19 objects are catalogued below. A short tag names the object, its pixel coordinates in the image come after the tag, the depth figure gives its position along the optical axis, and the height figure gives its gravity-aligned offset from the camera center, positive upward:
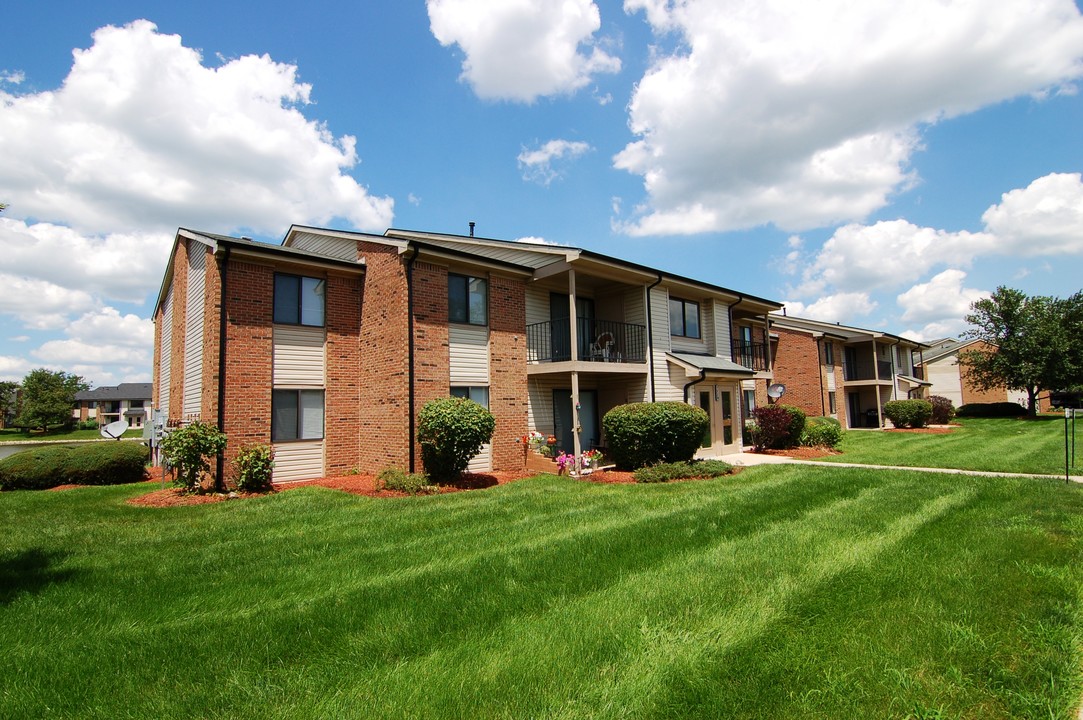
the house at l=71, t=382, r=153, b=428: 81.88 +2.44
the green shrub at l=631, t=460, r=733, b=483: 12.99 -1.61
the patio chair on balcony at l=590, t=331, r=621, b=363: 16.84 +1.71
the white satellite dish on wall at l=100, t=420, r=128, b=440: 16.13 -0.34
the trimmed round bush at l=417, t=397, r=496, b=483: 12.38 -0.54
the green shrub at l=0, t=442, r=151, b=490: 13.79 -1.16
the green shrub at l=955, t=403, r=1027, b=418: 40.09 -1.18
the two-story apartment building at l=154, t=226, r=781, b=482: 13.01 +1.76
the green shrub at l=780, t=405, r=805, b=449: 19.59 -0.98
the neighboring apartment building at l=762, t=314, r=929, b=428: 31.24 +1.70
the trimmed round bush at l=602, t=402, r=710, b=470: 14.20 -0.76
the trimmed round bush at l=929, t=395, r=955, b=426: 33.00 -0.92
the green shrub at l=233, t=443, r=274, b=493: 12.14 -1.14
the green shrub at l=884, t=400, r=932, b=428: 29.59 -0.85
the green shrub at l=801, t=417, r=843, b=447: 20.08 -1.31
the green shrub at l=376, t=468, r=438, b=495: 11.88 -1.52
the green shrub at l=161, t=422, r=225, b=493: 11.47 -0.64
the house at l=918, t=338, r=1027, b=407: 46.28 +1.37
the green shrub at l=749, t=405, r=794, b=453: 19.06 -0.90
